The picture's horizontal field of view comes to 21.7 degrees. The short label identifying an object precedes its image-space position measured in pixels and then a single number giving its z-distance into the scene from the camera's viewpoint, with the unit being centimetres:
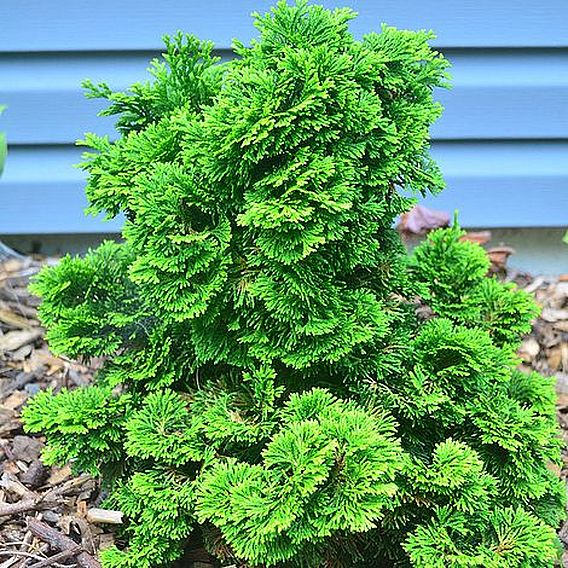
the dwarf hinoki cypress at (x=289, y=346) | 137
